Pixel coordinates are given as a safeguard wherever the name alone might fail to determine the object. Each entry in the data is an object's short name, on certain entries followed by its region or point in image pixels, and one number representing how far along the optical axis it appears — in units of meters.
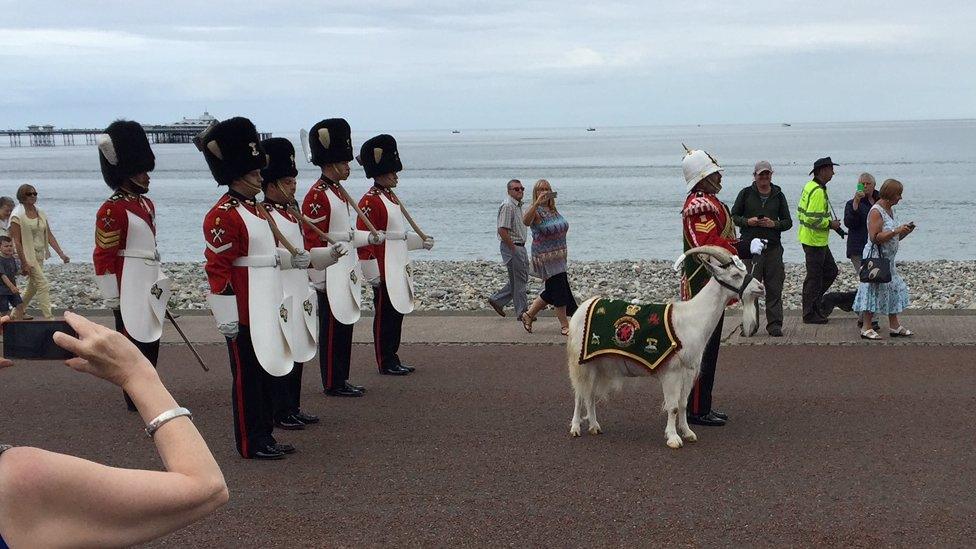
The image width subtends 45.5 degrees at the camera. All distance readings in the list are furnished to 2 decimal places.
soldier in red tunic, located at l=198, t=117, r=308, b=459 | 7.71
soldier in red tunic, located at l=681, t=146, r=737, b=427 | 8.48
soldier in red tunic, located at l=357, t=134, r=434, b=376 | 10.46
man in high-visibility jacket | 12.95
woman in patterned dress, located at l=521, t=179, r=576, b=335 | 12.87
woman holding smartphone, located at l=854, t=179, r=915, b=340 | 11.70
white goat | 8.10
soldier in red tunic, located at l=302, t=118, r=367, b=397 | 9.72
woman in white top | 14.12
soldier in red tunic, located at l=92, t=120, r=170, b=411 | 8.91
